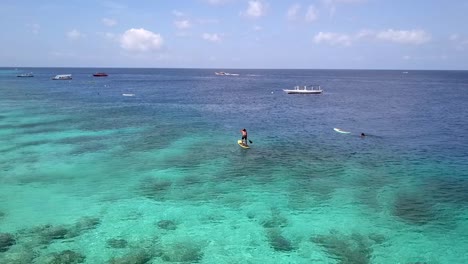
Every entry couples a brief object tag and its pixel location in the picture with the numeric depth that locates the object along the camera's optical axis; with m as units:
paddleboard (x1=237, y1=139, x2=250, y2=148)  42.90
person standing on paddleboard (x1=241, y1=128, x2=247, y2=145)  42.88
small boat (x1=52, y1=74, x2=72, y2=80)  188.59
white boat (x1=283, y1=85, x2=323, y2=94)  114.12
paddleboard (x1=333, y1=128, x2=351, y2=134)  52.40
